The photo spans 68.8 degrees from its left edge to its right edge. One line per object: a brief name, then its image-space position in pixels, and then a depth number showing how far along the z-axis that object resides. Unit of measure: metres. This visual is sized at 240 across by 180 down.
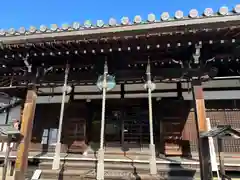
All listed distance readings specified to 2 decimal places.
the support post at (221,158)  4.28
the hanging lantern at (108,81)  4.93
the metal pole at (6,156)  4.63
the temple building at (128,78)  4.28
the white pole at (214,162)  5.17
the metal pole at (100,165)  4.14
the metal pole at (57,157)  4.26
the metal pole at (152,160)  4.05
